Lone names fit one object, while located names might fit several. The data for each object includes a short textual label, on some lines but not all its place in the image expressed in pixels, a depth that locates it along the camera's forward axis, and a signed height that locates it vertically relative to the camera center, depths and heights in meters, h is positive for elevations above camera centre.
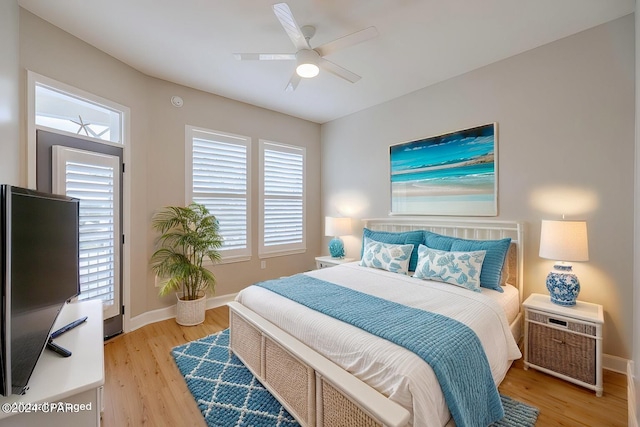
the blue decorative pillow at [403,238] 3.12 -0.30
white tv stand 0.93 -0.66
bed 1.28 -0.80
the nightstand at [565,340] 2.04 -0.98
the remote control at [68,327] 1.46 -0.64
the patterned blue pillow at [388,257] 3.02 -0.49
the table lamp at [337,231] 4.14 -0.27
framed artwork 2.98 +0.46
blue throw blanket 1.36 -0.69
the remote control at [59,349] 1.26 -0.63
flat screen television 0.87 -0.26
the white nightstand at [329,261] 3.98 -0.70
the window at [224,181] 3.61 +0.41
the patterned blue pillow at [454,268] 2.45 -0.50
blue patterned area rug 1.80 -1.33
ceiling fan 1.90 +1.25
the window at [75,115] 2.32 +0.88
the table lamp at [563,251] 2.18 -0.29
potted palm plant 3.21 -0.50
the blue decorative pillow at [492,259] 2.50 -0.41
